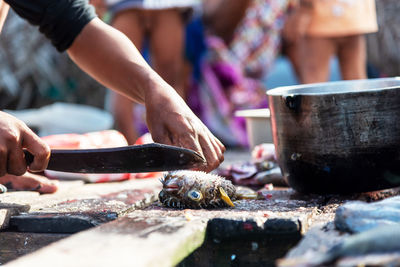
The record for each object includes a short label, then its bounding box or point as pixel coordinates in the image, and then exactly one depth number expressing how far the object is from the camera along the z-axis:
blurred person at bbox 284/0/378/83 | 5.46
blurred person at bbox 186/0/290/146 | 6.68
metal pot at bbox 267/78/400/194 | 2.10
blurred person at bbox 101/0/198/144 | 5.26
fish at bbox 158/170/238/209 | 2.08
